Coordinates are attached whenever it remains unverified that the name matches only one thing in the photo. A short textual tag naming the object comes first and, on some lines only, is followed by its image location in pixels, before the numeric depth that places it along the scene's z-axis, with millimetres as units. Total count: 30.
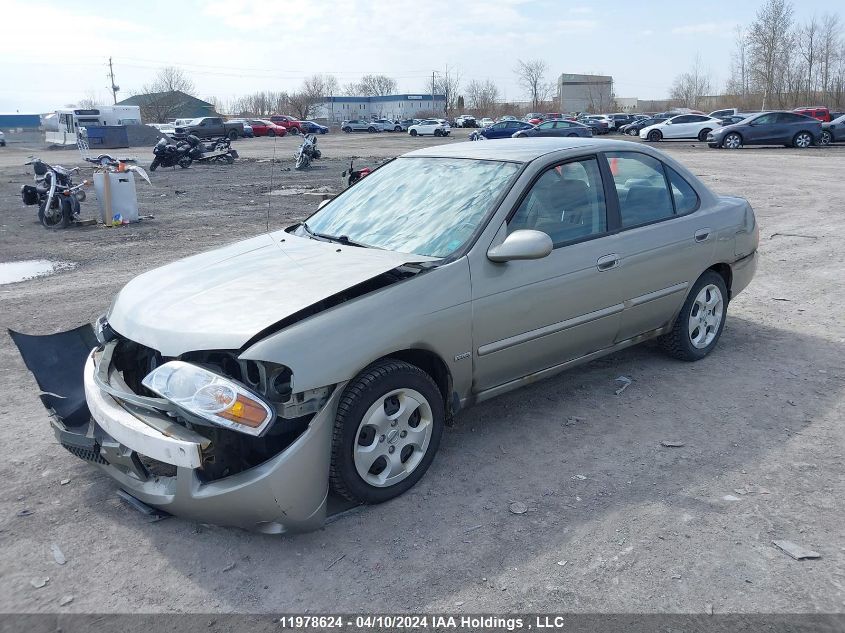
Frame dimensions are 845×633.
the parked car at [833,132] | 30638
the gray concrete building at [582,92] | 115188
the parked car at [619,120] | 50862
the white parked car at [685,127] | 35688
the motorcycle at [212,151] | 26397
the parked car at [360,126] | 70125
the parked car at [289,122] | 61438
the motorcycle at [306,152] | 24531
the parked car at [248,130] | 55219
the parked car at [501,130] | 35219
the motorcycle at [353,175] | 8670
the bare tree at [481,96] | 122125
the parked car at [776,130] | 29156
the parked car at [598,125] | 45912
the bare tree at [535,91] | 113812
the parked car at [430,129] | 55875
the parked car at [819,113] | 34062
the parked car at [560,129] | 31797
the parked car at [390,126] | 70062
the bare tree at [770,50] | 67938
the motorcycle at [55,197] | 12633
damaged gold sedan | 3107
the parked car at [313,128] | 61941
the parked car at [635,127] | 44812
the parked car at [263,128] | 57219
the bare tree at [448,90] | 120600
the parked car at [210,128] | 46281
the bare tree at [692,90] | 106862
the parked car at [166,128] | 51791
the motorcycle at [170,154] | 24812
